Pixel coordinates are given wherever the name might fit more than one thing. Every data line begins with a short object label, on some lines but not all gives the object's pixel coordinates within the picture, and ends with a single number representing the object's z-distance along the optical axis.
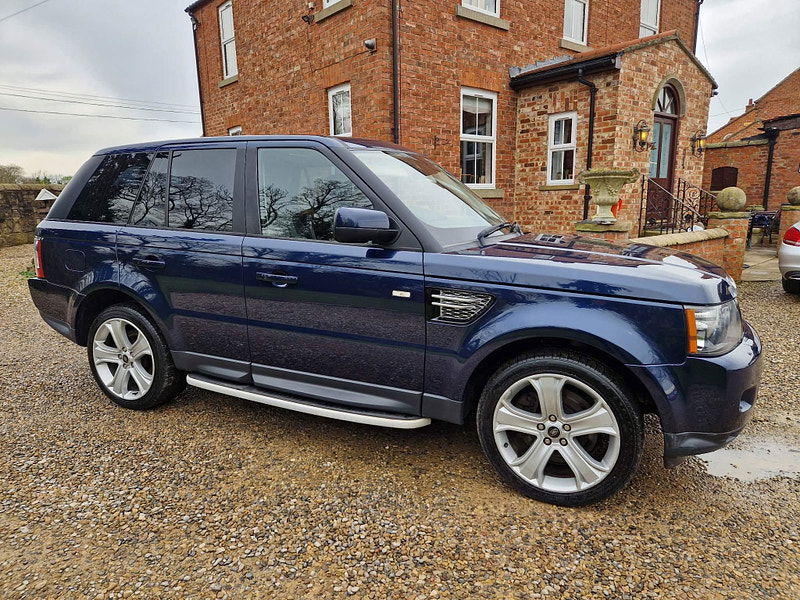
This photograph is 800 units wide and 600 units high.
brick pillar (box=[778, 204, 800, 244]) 11.70
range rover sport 2.37
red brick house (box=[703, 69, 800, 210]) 17.64
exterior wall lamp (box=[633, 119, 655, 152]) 9.21
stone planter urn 6.43
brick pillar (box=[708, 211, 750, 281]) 8.59
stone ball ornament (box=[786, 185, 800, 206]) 11.41
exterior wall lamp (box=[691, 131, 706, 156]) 11.06
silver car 7.05
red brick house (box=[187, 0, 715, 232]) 8.67
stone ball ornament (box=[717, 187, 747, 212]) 8.52
